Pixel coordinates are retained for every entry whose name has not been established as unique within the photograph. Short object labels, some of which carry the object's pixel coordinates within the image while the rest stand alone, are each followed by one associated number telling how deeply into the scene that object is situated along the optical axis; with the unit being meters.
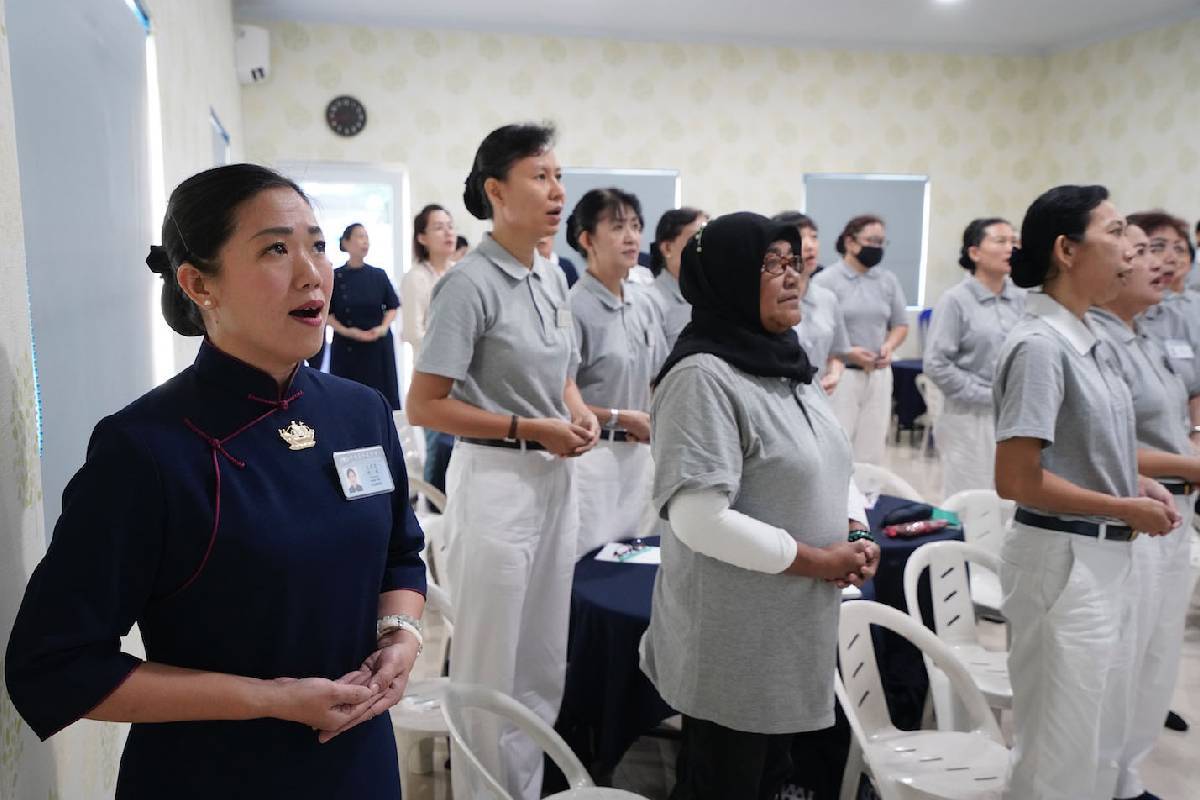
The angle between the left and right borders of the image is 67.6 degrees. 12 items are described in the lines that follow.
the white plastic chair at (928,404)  6.12
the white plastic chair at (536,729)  1.66
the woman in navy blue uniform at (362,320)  5.76
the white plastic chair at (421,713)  1.99
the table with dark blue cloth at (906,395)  7.67
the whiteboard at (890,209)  8.20
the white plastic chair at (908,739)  1.87
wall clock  7.29
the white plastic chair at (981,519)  3.09
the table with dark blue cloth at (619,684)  2.12
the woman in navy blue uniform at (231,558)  0.88
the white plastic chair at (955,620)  2.19
